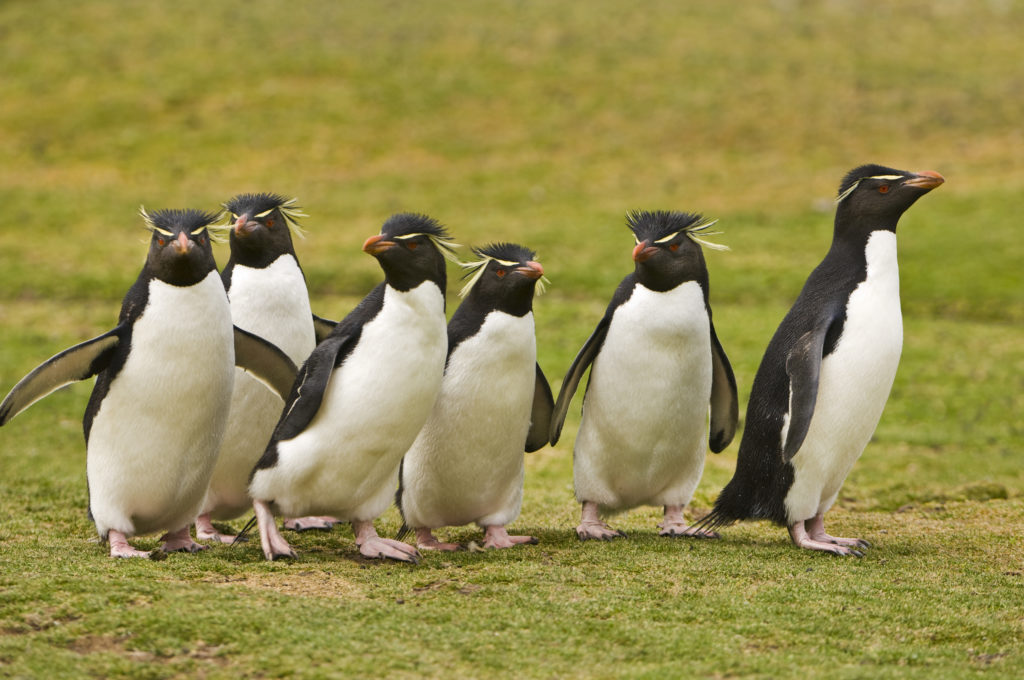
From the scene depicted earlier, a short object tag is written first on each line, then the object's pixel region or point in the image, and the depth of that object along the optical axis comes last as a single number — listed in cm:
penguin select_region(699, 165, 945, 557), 1145
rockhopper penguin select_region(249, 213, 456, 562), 1067
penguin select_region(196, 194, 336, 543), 1268
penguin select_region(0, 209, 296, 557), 1072
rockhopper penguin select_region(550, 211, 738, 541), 1192
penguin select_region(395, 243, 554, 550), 1144
